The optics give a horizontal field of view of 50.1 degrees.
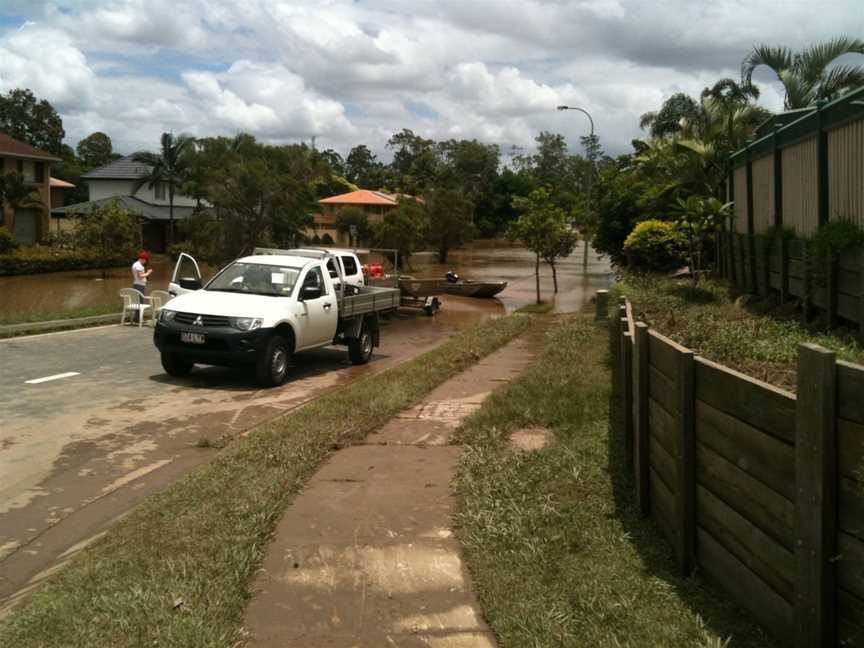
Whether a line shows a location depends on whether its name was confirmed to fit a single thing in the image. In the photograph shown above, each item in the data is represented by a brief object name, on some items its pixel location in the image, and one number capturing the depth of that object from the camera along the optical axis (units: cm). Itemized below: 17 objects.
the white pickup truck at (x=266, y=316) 1231
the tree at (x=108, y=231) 4706
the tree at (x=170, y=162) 5991
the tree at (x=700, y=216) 1526
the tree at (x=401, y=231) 4988
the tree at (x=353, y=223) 6531
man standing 2073
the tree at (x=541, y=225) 3341
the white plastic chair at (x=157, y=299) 1953
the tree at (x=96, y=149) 10475
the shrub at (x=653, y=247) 2648
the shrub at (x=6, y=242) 4444
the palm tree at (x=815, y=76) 2316
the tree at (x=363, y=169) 11919
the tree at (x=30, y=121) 8375
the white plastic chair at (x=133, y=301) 1941
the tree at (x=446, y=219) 6266
